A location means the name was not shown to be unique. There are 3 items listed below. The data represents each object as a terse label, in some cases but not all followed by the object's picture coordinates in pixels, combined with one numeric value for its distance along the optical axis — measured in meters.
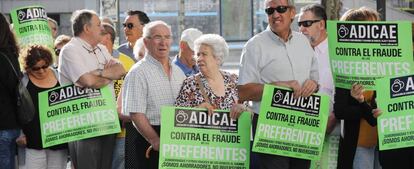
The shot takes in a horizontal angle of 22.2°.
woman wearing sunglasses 9.34
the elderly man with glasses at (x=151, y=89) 8.26
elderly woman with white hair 8.23
